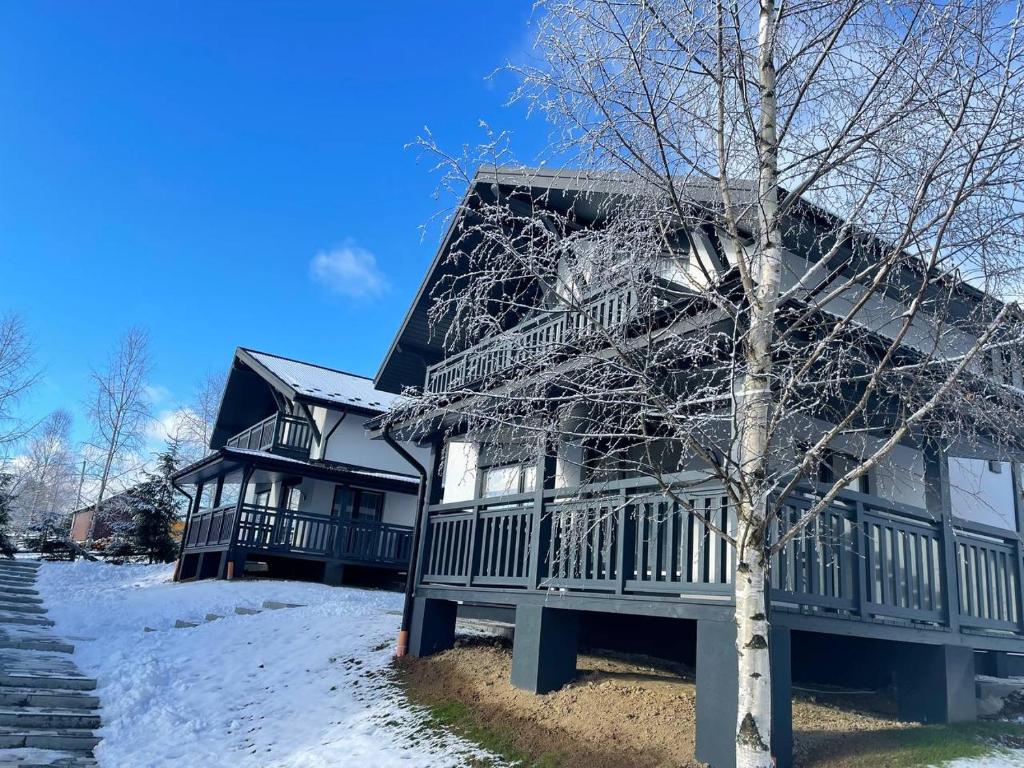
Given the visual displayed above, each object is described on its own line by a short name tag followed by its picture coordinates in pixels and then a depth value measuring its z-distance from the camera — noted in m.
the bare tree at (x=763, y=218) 5.23
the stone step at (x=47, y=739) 8.82
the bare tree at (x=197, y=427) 48.38
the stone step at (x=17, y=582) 20.42
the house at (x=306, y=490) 21.14
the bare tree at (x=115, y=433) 44.25
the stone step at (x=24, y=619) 15.70
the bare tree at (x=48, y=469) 52.44
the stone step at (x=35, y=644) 13.16
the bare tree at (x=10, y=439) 25.66
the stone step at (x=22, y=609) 17.12
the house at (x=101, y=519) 33.84
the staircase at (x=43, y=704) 8.64
